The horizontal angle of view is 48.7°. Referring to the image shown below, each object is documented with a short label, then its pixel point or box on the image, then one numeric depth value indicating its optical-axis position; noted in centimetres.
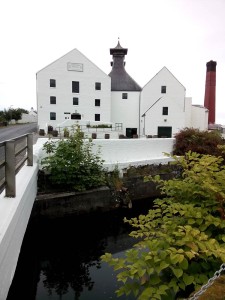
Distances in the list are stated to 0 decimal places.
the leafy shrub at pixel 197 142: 1277
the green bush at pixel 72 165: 841
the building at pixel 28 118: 8761
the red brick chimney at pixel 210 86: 3519
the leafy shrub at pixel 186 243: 223
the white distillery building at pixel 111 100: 3219
